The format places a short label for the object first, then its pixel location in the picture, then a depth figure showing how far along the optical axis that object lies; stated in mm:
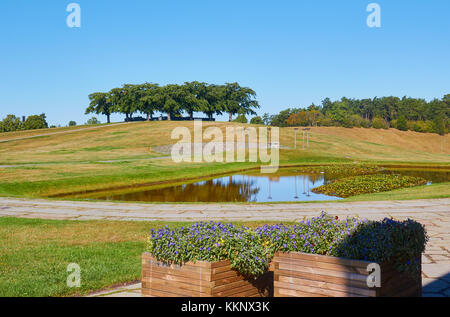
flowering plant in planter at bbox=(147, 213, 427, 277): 4234
